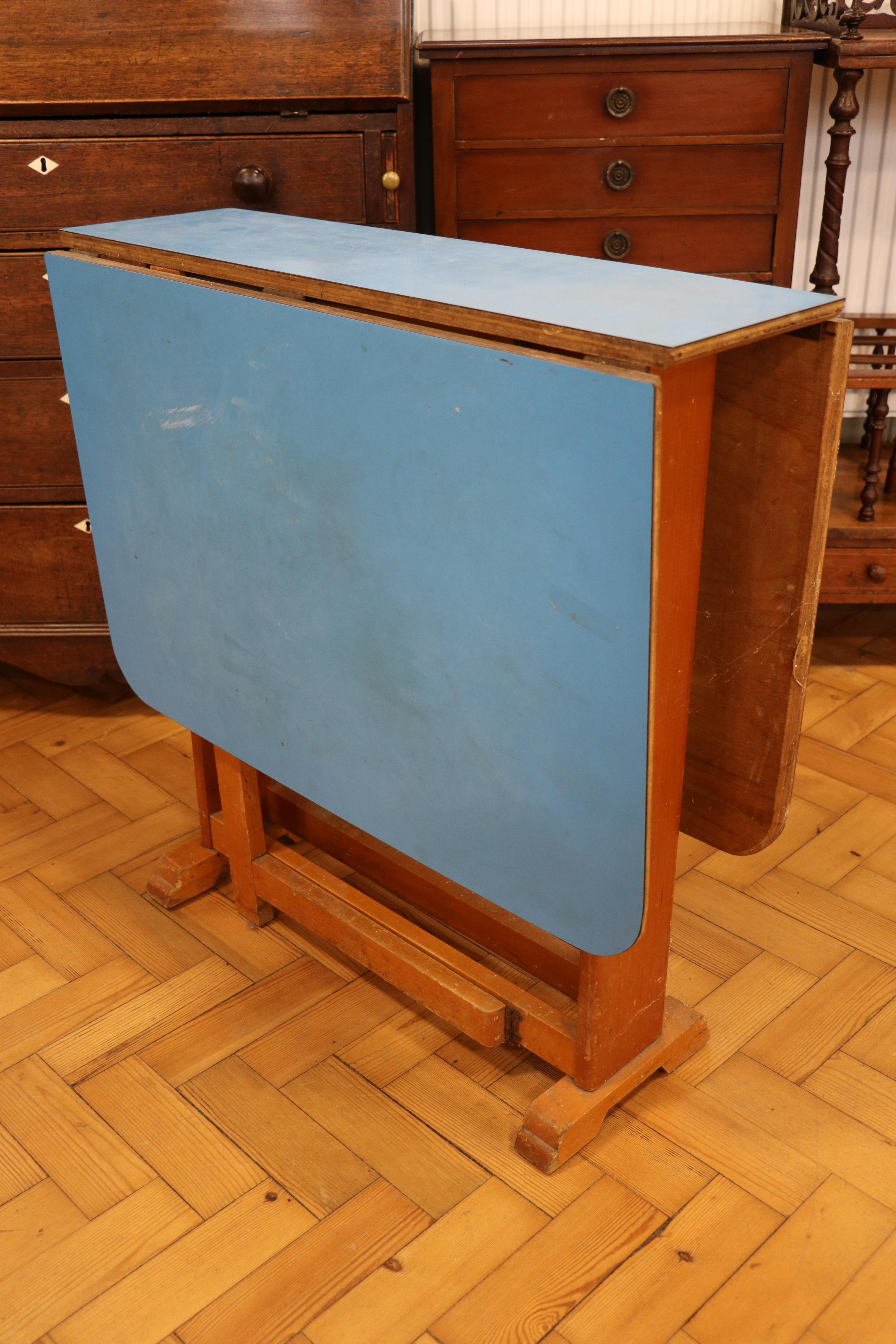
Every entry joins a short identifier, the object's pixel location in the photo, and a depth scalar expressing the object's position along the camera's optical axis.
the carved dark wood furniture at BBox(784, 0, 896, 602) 2.07
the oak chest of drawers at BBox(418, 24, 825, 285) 1.96
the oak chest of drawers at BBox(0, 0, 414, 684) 1.86
